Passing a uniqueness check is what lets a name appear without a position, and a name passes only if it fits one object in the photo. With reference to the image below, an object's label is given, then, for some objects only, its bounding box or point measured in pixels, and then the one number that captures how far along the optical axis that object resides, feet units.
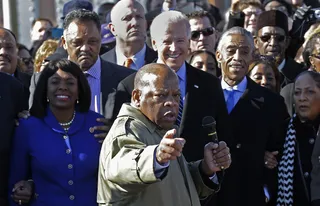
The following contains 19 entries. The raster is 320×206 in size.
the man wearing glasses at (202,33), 67.89
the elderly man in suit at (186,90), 48.97
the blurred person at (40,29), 82.40
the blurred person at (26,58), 70.68
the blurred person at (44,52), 60.42
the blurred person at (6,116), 46.92
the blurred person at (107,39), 67.80
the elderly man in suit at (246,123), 52.56
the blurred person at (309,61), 55.73
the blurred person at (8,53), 54.22
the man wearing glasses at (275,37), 64.92
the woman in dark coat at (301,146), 51.97
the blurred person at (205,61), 60.91
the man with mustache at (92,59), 50.70
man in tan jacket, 38.71
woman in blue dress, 45.94
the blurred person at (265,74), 58.37
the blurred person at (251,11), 73.27
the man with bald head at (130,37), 58.91
